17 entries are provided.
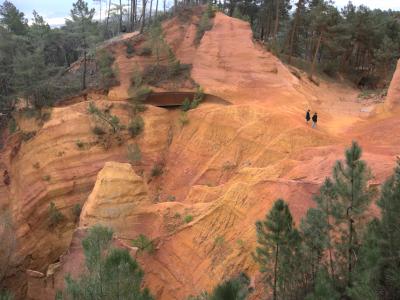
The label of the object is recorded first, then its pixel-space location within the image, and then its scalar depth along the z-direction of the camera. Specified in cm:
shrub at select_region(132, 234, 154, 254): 1714
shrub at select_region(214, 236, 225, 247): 1582
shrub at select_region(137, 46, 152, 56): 3153
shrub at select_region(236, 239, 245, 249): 1498
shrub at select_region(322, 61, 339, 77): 4431
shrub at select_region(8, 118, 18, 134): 2752
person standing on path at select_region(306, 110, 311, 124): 2365
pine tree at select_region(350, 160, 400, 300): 892
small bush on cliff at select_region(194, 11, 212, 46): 3316
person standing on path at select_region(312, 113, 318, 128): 2298
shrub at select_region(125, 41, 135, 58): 3161
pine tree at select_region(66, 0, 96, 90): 3173
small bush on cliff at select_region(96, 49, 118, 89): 2978
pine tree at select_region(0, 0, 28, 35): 3797
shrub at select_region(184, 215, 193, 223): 1733
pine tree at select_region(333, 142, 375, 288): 964
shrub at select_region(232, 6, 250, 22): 3969
